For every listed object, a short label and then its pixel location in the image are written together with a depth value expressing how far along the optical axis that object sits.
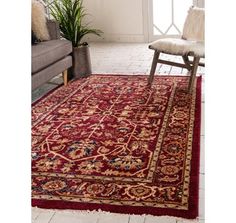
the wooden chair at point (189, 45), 3.93
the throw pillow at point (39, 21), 4.29
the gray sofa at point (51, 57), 3.76
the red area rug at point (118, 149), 2.09
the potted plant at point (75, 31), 4.72
